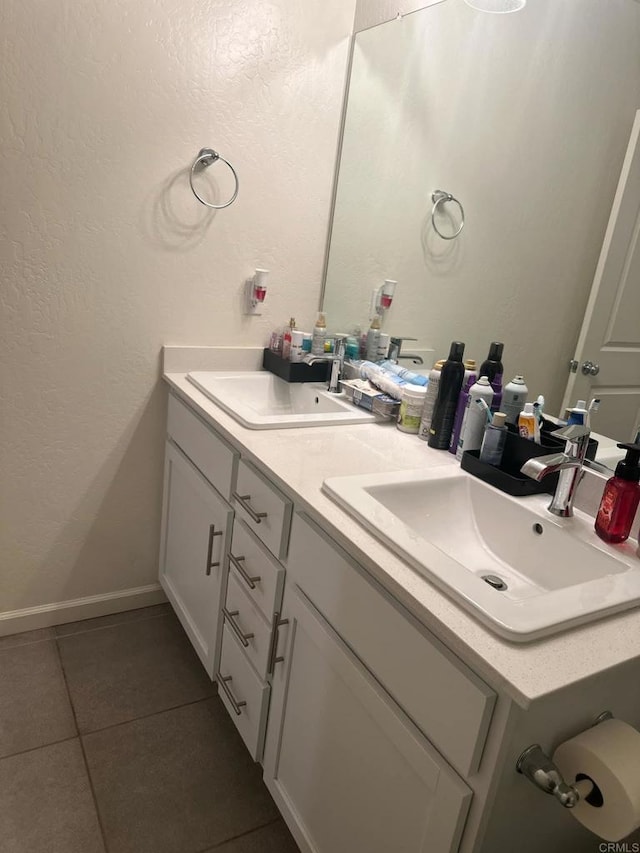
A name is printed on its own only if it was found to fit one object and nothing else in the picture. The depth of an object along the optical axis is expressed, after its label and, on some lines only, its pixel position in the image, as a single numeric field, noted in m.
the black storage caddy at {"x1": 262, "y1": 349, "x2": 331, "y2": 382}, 1.96
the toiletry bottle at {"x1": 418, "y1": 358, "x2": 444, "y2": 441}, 1.58
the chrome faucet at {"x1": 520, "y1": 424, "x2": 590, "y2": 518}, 1.05
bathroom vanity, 0.81
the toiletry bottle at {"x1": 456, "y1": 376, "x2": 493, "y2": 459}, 1.42
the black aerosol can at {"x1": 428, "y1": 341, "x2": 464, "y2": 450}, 1.51
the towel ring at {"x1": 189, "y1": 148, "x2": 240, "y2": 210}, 1.79
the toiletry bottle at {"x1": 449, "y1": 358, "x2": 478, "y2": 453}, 1.51
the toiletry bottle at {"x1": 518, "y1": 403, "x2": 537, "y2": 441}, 1.33
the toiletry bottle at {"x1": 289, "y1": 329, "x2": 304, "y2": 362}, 1.98
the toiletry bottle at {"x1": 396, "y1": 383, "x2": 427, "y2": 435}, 1.64
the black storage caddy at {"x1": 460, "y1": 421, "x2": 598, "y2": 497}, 1.28
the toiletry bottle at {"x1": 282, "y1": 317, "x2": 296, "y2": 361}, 2.01
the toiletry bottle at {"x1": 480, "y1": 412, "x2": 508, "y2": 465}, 1.34
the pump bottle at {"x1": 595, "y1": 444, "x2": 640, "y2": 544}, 1.08
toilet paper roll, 0.78
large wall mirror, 1.28
